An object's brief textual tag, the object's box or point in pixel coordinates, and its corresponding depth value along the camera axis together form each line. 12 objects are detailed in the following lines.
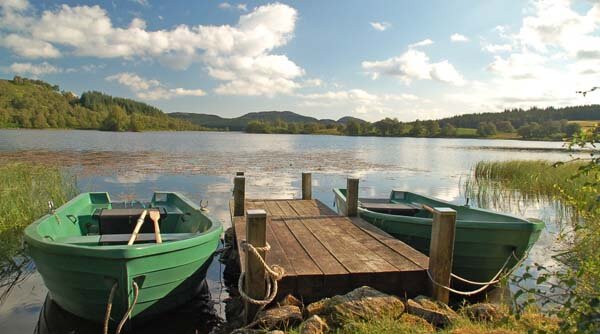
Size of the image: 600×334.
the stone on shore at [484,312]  4.02
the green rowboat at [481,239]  5.40
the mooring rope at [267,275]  3.96
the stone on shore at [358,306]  3.81
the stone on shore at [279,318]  3.86
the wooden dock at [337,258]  4.31
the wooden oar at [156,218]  5.05
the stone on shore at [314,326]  3.61
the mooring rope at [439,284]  4.21
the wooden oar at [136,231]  4.93
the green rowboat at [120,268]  3.98
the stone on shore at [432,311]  3.89
